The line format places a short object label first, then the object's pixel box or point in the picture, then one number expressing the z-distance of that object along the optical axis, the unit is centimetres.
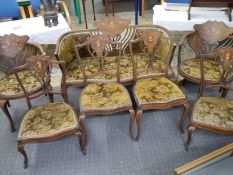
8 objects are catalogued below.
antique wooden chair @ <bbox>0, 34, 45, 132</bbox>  206
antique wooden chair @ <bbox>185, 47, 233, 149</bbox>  177
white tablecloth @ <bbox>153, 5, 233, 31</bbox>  270
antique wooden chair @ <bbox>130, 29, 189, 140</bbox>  193
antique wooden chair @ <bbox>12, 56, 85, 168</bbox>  172
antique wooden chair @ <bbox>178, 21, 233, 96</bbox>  216
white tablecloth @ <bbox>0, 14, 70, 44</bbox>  263
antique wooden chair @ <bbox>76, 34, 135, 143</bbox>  189
